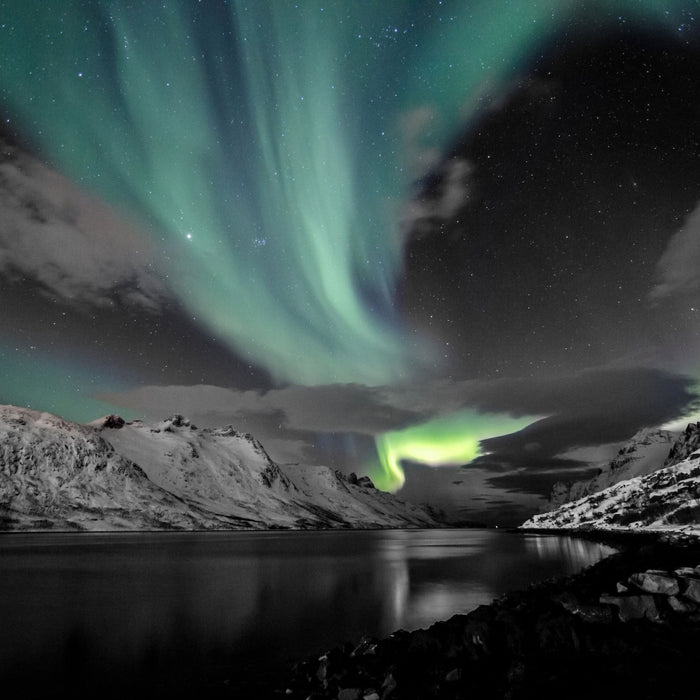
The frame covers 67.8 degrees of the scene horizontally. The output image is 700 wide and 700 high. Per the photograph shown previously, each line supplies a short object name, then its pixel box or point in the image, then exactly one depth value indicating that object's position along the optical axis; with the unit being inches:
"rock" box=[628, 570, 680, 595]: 921.5
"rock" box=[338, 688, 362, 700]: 599.0
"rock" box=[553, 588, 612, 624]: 851.4
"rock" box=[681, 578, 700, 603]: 896.5
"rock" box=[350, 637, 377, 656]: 783.7
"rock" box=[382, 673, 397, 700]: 601.6
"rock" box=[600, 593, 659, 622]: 863.7
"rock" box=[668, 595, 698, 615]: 872.9
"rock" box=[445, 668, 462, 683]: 636.1
